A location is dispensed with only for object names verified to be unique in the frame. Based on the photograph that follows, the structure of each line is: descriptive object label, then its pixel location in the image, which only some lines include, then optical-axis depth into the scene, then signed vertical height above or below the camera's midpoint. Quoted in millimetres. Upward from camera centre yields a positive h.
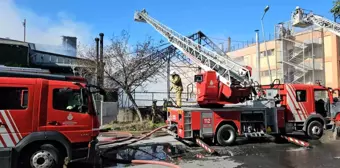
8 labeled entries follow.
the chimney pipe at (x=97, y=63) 20459 +2566
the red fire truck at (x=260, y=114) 13188 -378
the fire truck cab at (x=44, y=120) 8242 -371
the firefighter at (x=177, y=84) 16464 +1027
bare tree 21812 +2486
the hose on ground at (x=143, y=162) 9480 -1614
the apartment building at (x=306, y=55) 35156 +5385
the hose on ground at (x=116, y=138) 13782 -1413
